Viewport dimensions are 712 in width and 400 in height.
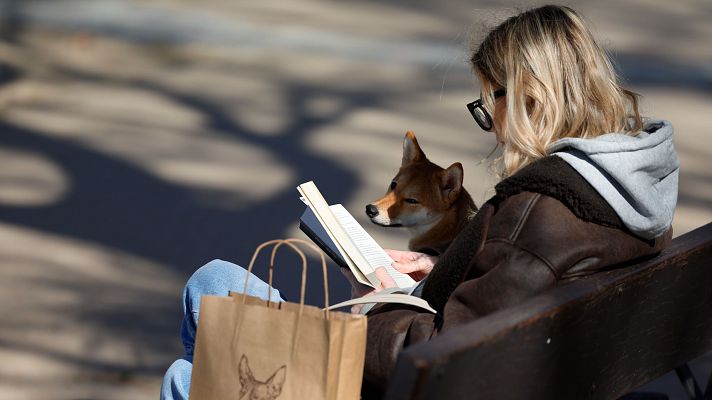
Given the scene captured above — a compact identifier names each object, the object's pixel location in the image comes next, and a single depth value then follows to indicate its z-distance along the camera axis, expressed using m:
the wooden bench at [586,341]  3.74
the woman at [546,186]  4.54
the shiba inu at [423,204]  6.70
